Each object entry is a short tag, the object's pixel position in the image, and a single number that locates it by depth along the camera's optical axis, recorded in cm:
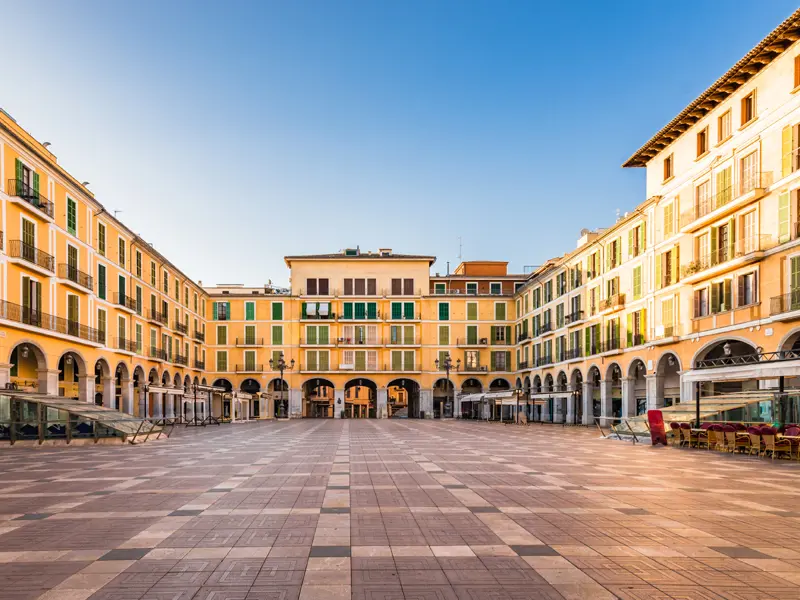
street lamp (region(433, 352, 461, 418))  6589
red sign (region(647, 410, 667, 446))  2388
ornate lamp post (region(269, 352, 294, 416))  6381
